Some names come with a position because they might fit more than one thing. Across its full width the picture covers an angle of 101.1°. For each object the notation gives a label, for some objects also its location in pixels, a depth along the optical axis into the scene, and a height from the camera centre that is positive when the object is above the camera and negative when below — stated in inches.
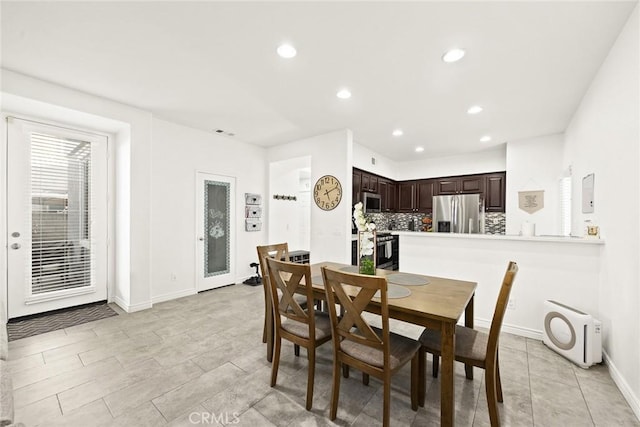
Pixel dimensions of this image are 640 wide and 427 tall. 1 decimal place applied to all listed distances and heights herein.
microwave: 204.1 +7.6
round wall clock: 168.9 +12.4
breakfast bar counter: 101.0 -23.9
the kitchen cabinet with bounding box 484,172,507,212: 212.7 +17.6
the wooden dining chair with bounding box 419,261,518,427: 59.6 -34.6
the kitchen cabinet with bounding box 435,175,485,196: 223.5 +24.6
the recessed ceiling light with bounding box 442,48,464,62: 88.4 +54.3
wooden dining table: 58.8 -23.5
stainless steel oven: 203.5 -32.2
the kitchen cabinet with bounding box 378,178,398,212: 235.1 +16.7
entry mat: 113.3 -52.9
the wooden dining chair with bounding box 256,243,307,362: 93.0 -35.2
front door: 122.0 -4.4
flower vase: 86.7 -13.1
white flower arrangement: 86.6 -7.4
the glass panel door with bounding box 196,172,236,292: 177.2 -14.5
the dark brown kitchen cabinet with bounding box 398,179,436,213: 250.4 +16.5
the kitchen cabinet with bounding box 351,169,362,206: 190.2 +18.2
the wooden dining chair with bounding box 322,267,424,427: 58.7 -32.7
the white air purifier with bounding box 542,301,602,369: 88.0 -42.3
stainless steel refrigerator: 219.8 -1.2
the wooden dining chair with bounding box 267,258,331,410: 71.1 -31.5
